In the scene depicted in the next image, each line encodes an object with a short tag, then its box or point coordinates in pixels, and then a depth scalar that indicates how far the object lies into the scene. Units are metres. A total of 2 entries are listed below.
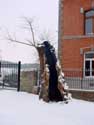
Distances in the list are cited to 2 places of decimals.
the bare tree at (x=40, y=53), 10.59
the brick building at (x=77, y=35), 20.54
